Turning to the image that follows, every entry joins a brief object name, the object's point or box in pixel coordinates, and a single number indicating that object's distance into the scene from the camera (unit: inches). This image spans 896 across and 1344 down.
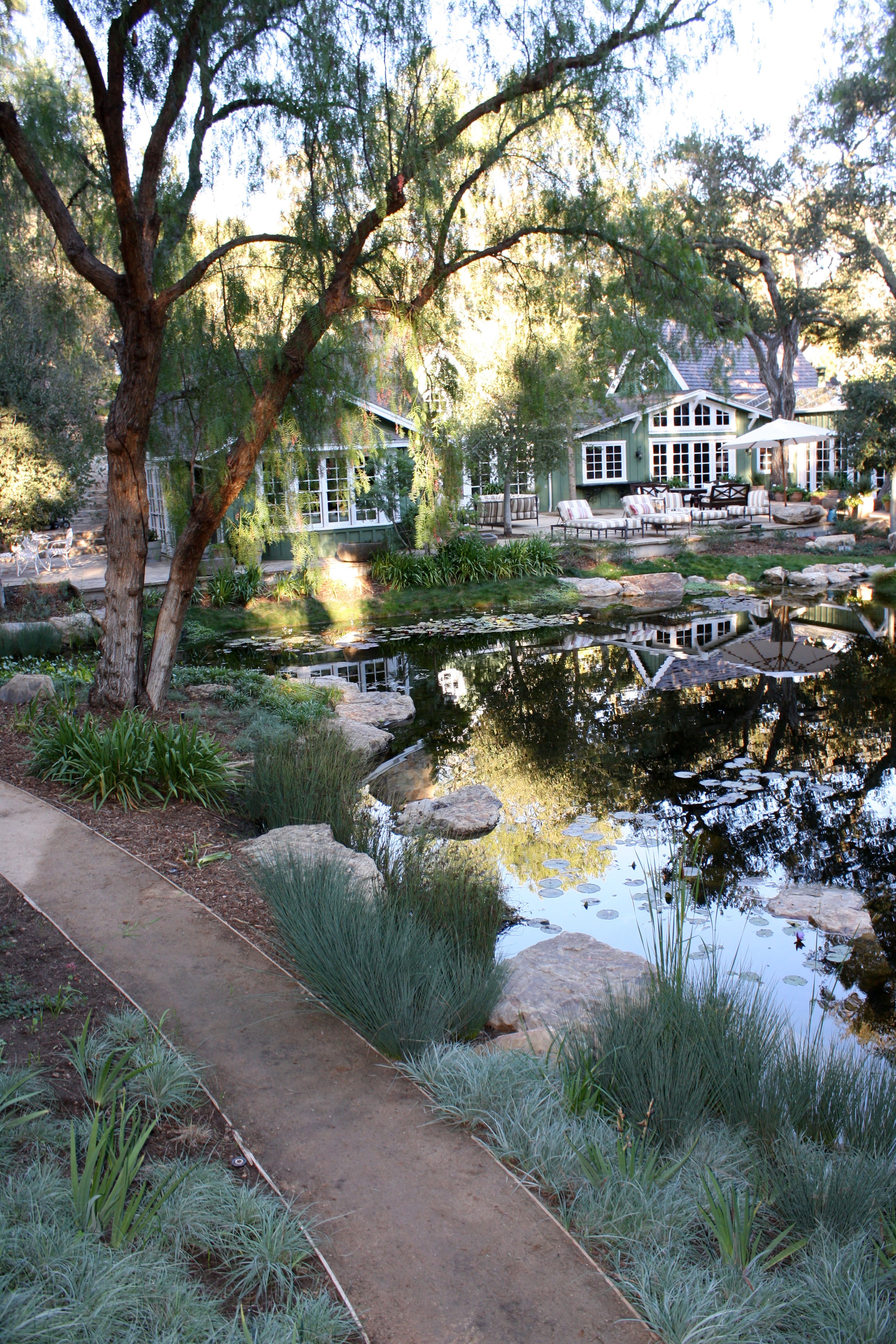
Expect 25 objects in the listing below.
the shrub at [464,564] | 764.6
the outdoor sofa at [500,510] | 997.8
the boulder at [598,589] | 765.9
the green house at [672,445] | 1131.3
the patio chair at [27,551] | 711.7
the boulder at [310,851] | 207.2
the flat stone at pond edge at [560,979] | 183.2
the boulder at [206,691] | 419.5
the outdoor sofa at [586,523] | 892.0
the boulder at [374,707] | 434.0
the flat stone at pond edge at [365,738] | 379.6
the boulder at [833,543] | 863.7
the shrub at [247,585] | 697.0
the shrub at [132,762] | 269.4
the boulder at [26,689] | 376.8
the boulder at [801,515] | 969.5
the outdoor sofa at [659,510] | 912.3
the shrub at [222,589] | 688.4
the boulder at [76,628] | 571.2
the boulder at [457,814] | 300.0
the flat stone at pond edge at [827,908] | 236.4
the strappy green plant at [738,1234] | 106.6
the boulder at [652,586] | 768.3
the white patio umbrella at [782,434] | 928.9
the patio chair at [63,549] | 743.7
